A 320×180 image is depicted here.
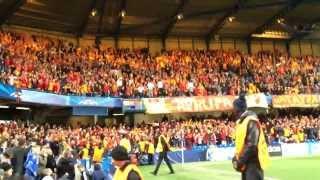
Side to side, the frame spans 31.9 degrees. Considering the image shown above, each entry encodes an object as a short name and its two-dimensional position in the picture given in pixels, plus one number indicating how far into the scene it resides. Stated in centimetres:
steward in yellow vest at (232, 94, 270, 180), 738
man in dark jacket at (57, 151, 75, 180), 1183
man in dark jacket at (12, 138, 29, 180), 1273
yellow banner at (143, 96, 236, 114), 3506
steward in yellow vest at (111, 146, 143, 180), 590
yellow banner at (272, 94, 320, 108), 3909
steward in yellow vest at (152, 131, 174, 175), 2083
